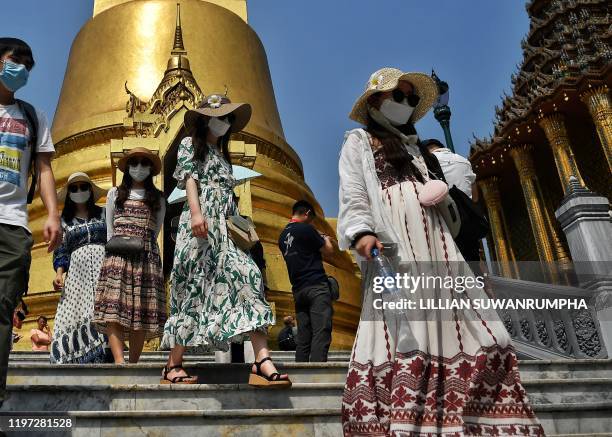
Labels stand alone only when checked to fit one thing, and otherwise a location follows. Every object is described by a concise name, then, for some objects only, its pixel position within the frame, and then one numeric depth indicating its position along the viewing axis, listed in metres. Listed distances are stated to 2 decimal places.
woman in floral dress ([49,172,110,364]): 4.54
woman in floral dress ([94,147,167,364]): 4.08
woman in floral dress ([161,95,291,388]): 3.24
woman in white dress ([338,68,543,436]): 2.23
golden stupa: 8.83
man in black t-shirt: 4.75
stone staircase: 2.79
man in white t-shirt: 2.66
